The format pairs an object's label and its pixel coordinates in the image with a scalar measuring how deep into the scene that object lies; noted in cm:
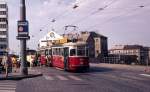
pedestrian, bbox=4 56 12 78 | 1398
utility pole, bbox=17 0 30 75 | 1437
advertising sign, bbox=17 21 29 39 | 1437
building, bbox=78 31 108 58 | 6464
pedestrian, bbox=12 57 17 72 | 2198
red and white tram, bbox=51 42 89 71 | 1675
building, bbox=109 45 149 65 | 7201
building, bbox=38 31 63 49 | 3675
